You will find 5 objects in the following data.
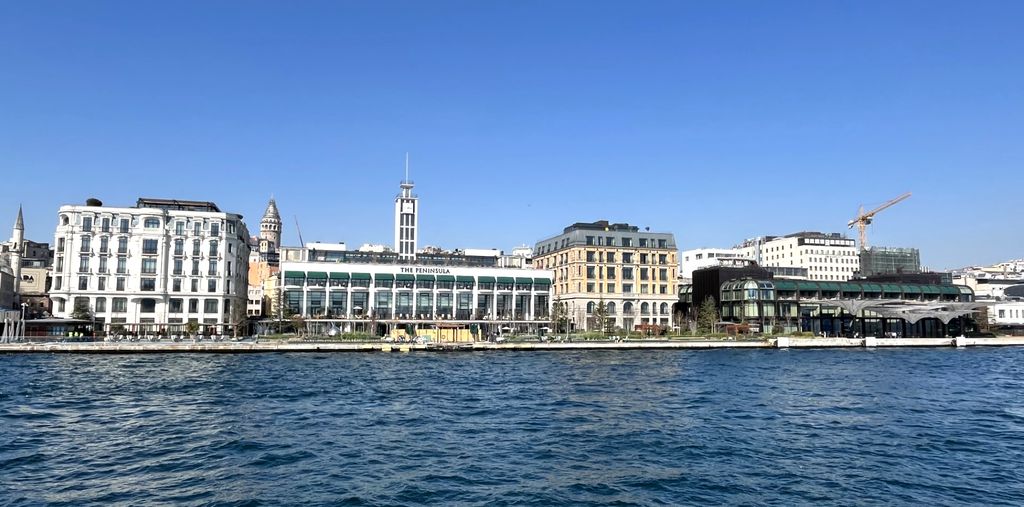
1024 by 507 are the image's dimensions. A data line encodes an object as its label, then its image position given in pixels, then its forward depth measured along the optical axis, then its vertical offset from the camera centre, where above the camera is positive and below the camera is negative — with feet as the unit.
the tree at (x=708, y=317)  453.58 -3.88
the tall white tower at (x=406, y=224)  499.51 +60.72
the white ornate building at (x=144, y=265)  381.19 +24.40
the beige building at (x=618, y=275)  497.46 +25.23
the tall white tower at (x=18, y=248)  490.90 +44.92
